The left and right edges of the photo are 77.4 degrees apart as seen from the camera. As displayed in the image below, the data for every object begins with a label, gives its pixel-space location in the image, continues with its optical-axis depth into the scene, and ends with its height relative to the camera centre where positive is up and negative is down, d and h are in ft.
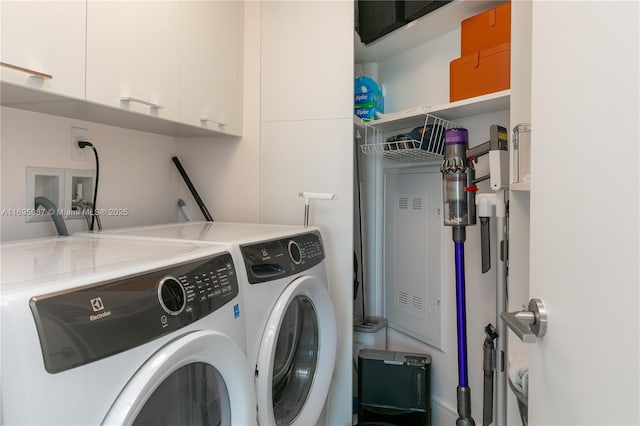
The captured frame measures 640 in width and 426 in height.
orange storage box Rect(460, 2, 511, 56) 5.04 +2.47
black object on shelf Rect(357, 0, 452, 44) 5.82 +3.13
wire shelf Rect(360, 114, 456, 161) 5.90 +1.12
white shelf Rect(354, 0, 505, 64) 5.58 +2.96
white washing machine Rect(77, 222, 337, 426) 3.79 -1.02
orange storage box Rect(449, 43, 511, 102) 4.98 +1.90
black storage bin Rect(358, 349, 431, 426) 5.90 -2.60
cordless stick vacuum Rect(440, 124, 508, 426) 4.31 -0.11
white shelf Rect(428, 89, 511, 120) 5.04 +1.51
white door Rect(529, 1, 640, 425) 1.56 +0.03
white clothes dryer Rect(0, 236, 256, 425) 1.92 -0.70
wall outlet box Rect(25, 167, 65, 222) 4.62 +0.33
